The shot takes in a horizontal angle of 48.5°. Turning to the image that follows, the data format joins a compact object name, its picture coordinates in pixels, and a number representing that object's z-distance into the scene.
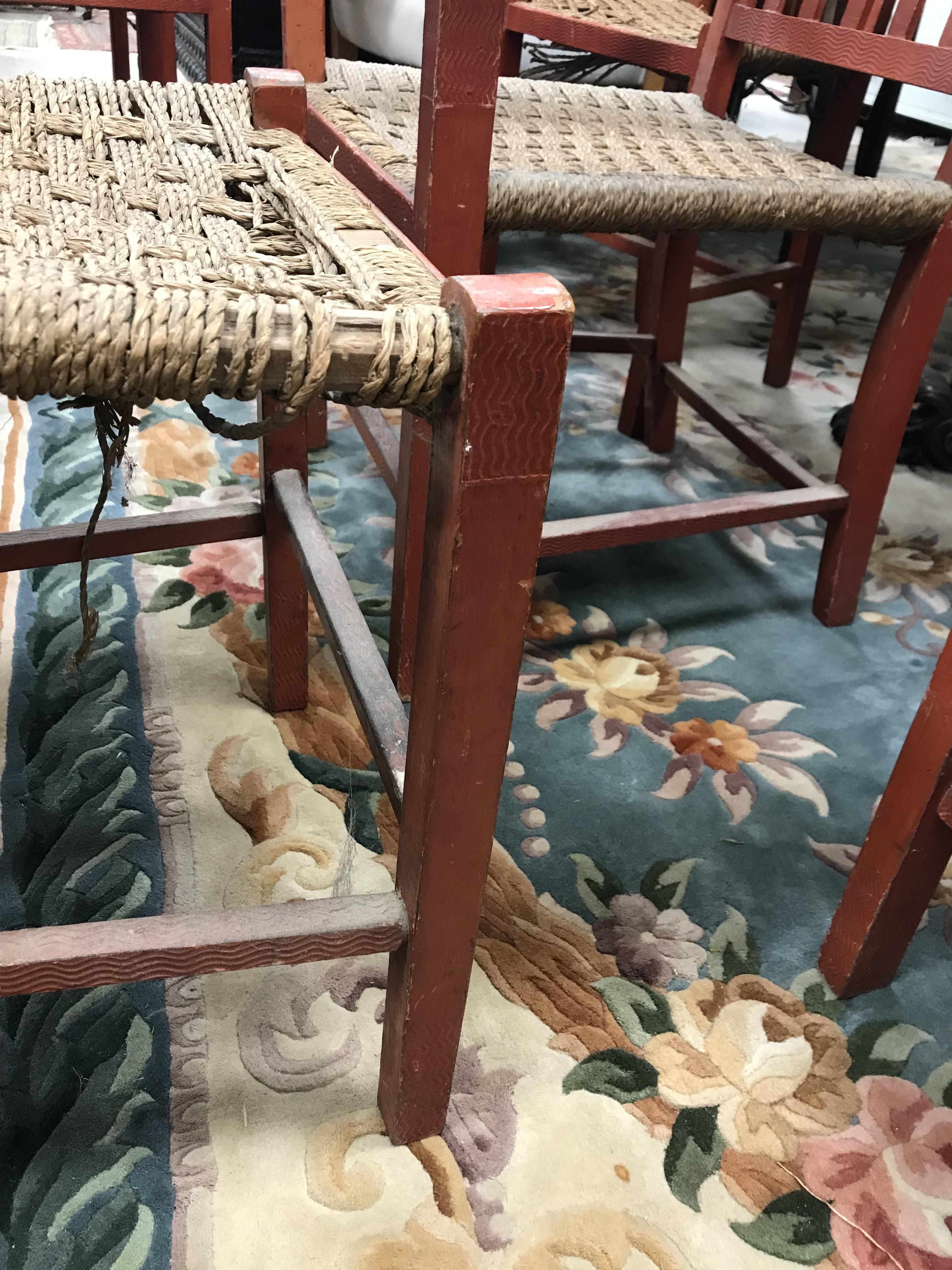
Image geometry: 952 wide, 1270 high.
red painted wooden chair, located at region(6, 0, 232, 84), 1.02
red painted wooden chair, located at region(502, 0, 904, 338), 1.17
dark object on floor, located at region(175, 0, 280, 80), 2.05
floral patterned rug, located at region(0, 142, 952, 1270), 0.60
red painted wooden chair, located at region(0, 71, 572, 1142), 0.40
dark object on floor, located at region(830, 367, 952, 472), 1.45
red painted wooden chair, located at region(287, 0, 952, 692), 0.74
